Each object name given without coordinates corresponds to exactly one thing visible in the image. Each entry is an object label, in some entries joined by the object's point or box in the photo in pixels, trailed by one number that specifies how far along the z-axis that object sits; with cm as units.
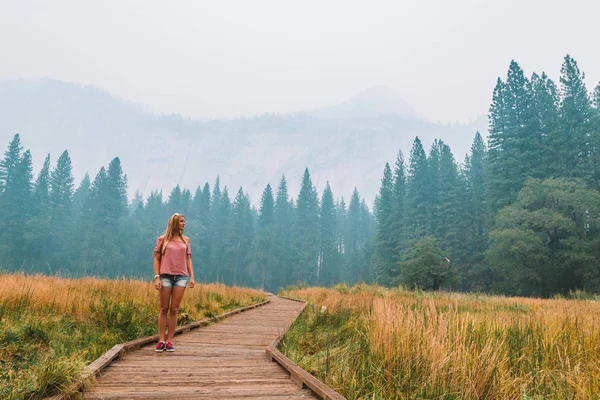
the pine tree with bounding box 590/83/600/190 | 2942
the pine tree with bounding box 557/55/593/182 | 3072
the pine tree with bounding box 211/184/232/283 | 6744
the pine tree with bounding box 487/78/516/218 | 3475
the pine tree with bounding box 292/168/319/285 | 6366
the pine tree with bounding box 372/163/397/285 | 4812
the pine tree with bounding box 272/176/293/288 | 6582
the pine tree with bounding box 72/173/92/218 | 7319
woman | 509
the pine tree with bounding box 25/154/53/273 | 4905
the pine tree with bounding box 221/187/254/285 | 6656
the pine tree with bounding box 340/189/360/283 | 7894
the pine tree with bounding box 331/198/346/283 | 8350
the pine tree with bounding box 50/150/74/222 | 5694
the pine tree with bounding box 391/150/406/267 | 4800
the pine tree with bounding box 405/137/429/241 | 4666
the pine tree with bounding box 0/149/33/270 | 4703
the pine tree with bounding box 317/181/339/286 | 6738
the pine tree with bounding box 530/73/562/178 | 3195
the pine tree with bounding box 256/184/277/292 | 6366
